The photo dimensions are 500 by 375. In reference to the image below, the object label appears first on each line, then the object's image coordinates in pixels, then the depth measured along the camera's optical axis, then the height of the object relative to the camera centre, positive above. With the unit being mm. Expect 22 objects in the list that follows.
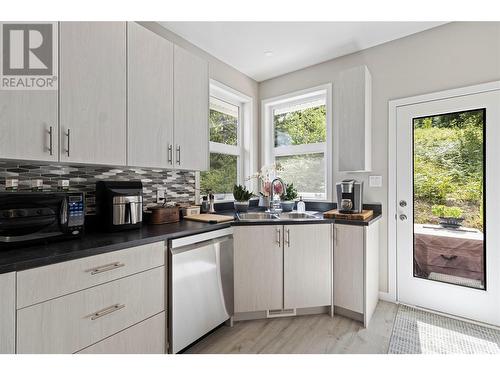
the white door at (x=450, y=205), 2018 -155
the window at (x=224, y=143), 2904 +569
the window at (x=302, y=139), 2980 +629
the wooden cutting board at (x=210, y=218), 1976 -255
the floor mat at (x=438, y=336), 1745 -1148
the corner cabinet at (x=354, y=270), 2064 -717
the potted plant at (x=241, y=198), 2764 -116
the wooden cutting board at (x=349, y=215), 2119 -245
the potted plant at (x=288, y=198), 2855 -121
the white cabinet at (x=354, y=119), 2377 +676
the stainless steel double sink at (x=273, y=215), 2561 -289
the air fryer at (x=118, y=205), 1573 -112
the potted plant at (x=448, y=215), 2181 -249
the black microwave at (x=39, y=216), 1143 -146
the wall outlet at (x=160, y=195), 2182 -70
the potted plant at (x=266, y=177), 2859 +130
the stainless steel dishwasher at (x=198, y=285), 1563 -688
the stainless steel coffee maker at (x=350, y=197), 2277 -86
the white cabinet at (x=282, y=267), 2104 -688
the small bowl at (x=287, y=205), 2853 -201
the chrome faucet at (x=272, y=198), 2736 -117
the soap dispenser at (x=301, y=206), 2818 -210
